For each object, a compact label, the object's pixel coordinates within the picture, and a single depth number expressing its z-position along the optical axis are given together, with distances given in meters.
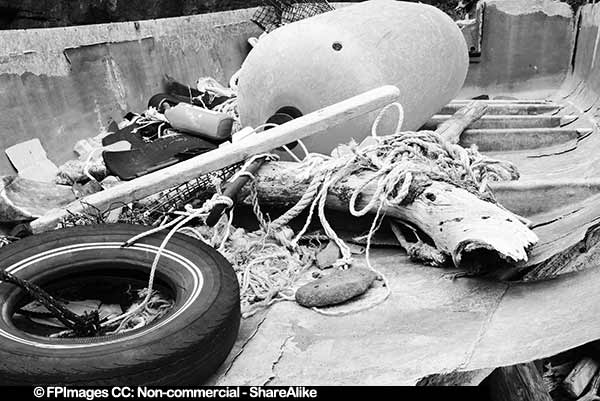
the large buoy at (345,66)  3.85
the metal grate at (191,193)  3.12
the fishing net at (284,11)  7.45
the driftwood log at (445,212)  2.41
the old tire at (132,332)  1.80
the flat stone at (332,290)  2.52
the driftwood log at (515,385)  2.19
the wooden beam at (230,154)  2.99
